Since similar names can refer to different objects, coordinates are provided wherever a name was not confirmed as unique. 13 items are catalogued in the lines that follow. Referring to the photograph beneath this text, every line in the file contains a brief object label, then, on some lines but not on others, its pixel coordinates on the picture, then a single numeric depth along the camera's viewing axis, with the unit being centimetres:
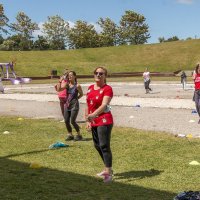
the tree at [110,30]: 12029
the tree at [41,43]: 11725
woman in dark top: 1172
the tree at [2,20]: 9976
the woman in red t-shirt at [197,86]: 1380
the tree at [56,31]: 11531
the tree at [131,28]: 12162
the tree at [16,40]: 11400
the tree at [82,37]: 11488
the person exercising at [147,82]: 3128
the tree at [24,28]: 11488
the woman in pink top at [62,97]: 1359
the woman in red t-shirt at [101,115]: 755
